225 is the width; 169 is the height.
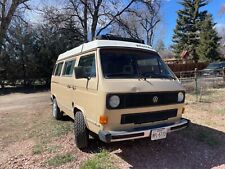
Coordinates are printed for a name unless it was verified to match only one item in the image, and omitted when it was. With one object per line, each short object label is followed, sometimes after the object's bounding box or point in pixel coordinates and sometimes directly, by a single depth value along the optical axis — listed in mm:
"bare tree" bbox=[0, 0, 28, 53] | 12575
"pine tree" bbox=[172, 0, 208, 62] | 26417
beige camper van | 2825
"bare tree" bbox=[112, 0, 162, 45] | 14274
